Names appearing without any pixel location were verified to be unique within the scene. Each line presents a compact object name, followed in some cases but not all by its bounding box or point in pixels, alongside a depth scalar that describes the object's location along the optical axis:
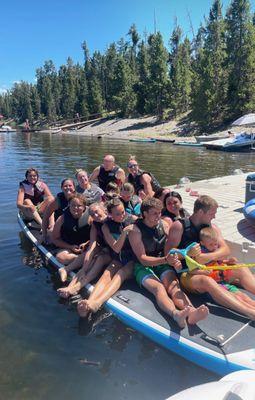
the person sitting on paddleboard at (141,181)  7.64
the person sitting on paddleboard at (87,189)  7.17
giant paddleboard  3.83
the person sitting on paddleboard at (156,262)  4.52
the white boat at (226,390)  2.34
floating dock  5.97
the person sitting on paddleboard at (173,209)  5.62
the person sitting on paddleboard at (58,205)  6.46
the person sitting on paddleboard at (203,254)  4.32
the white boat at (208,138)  33.92
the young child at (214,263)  4.64
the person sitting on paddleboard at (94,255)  5.44
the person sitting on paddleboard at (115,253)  4.96
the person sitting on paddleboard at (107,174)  7.94
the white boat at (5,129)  74.94
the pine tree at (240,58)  38.94
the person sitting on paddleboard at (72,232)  6.03
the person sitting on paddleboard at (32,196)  8.26
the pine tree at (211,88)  40.51
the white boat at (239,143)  28.56
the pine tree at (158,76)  51.86
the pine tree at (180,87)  50.47
